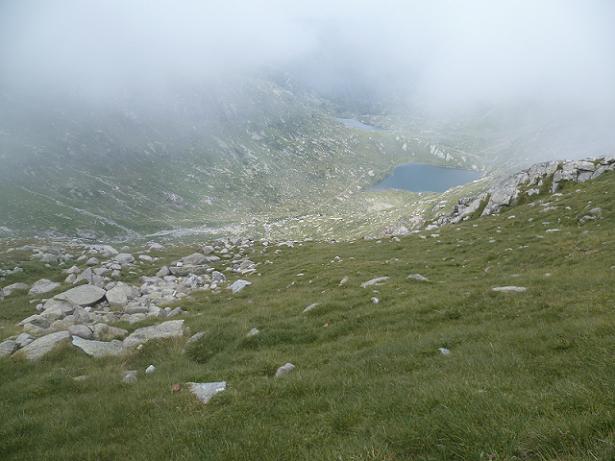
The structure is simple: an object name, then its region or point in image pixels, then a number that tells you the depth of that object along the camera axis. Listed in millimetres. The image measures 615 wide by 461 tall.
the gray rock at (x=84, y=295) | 29766
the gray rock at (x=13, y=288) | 37409
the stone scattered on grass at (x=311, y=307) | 18859
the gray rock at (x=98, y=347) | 16375
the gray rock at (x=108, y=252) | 52375
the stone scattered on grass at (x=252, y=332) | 16166
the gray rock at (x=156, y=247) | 59688
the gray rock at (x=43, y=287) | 37094
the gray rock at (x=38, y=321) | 21438
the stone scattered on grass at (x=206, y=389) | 10362
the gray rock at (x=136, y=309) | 26125
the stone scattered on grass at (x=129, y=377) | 13004
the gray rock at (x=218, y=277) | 38344
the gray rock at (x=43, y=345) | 16078
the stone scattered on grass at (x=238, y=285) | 31122
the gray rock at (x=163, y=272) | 43219
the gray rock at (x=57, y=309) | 23972
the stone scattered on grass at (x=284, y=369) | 11723
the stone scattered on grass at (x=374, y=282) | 23233
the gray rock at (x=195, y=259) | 48350
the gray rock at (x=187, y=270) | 43812
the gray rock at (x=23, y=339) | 17525
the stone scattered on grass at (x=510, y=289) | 16267
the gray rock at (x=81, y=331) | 18456
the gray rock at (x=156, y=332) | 17441
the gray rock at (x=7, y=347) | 16594
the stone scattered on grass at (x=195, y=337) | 16781
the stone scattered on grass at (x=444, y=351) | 11144
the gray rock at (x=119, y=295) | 30250
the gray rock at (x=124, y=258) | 47341
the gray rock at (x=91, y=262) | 47381
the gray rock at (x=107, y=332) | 18906
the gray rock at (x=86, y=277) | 38703
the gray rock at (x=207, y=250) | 53350
